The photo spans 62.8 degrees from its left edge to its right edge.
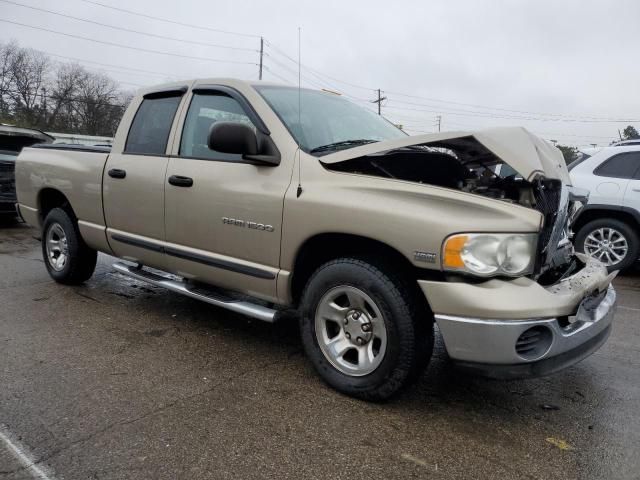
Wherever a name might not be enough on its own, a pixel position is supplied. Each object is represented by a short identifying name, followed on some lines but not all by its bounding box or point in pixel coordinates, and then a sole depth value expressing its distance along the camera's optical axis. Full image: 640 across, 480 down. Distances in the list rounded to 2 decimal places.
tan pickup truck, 2.56
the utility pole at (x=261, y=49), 43.88
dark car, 9.20
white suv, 6.76
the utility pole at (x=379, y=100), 53.83
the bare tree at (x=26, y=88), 46.97
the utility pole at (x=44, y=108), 47.91
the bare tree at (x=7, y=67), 50.16
